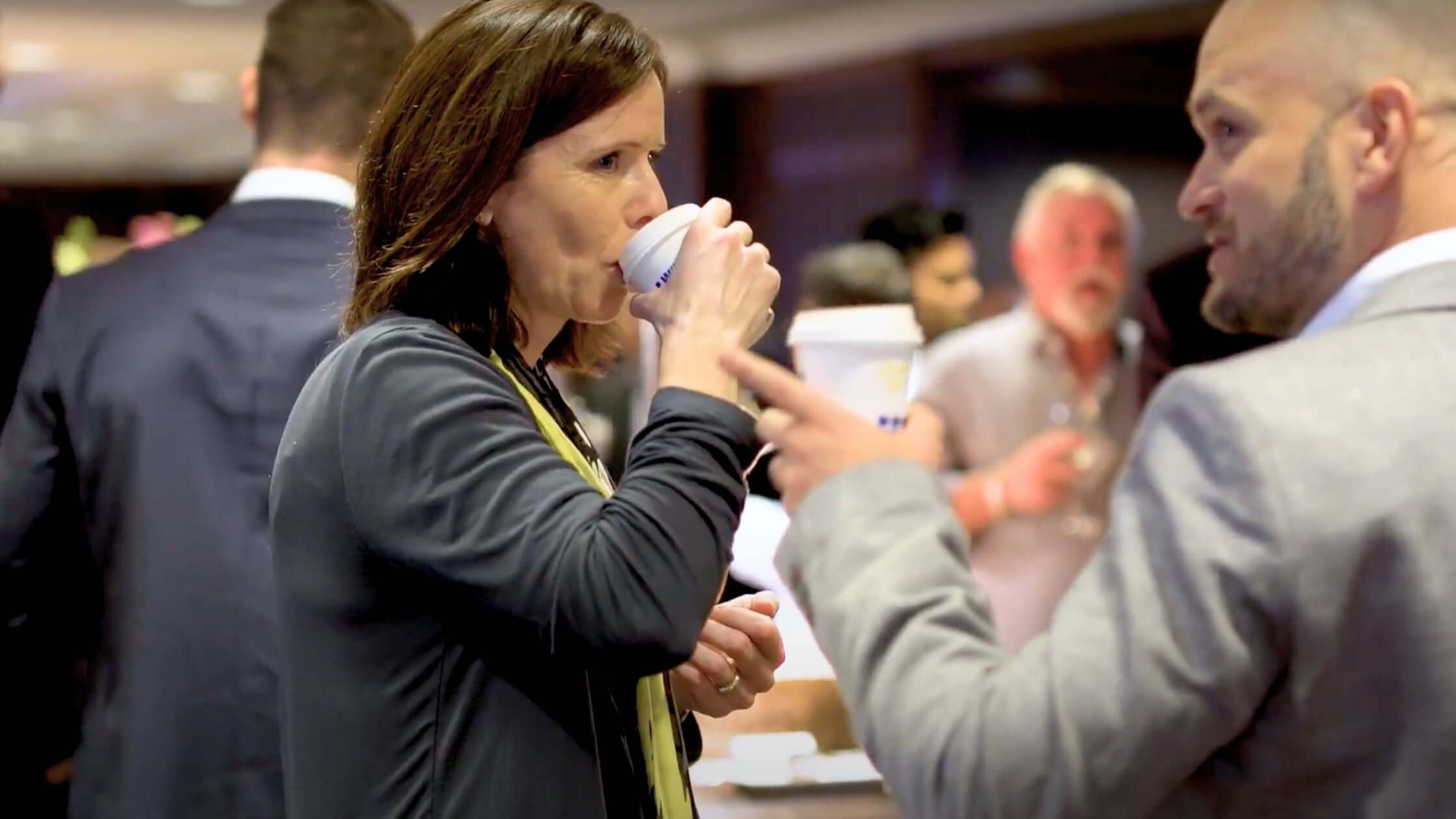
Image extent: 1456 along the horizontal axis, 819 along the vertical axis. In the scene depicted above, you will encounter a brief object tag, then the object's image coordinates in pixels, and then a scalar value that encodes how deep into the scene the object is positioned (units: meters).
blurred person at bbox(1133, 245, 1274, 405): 2.93
